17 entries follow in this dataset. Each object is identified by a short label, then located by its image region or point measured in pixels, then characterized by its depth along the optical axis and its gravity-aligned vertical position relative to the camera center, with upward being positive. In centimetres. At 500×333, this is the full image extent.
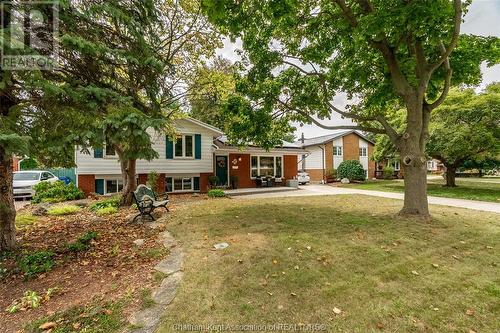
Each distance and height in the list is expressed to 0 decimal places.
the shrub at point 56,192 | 1186 -87
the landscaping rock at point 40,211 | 896 -133
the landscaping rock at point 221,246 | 519 -160
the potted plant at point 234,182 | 1727 -78
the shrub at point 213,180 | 1605 -57
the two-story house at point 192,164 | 1362 +50
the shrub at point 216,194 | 1347 -124
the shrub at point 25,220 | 728 -139
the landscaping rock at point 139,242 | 555 -158
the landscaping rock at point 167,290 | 336 -170
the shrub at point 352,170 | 2444 -21
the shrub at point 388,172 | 2847 -55
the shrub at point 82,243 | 507 -148
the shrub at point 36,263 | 416 -156
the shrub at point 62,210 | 893 -132
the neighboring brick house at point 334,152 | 2659 +181
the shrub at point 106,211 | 895 -138
